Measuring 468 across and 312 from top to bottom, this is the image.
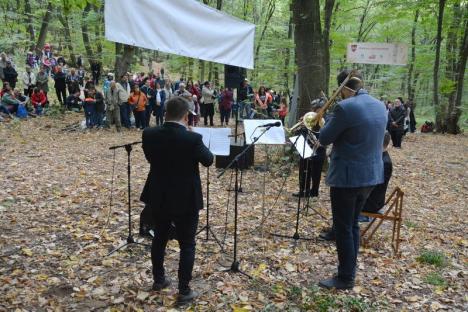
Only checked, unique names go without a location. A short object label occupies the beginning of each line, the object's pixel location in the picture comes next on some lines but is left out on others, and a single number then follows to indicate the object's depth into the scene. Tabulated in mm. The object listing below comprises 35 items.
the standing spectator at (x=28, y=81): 17141
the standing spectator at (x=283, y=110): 18605
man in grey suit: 4031
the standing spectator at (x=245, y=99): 17778
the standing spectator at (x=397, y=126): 14836
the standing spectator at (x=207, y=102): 17234
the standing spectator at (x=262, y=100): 17906
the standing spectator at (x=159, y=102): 15867
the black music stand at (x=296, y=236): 5752
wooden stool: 5341
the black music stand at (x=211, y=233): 5367
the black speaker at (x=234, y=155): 9250
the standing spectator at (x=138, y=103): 14753
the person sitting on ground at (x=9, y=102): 15133
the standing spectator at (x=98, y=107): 14625
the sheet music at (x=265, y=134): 6027
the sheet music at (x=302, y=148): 6286
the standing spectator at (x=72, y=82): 17750
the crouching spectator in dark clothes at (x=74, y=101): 17547
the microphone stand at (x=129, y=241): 5200
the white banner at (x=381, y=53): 8992
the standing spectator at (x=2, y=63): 17078
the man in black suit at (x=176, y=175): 3590
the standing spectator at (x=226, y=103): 17672
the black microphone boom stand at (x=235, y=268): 4699
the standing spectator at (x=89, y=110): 14380
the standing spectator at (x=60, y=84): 17547
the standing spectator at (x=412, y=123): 20456
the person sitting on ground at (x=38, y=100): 16359
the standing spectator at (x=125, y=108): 14883
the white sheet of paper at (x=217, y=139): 5293
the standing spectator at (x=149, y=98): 15547
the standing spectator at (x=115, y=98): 14520
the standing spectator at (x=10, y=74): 17203
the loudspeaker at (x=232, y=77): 9823
